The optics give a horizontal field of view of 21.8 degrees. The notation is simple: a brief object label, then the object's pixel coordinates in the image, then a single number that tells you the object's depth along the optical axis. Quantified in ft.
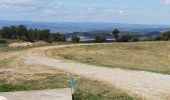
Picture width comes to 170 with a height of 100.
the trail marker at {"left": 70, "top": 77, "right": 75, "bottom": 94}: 45.91
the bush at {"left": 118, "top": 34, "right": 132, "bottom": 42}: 210.16
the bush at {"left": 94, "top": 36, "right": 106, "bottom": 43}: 210.67
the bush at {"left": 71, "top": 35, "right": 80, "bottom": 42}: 222.97
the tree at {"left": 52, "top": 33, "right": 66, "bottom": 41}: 224.98
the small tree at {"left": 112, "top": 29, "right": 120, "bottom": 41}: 250.78
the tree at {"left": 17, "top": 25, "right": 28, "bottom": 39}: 217.97
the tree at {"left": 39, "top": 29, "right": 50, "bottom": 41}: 214.16
